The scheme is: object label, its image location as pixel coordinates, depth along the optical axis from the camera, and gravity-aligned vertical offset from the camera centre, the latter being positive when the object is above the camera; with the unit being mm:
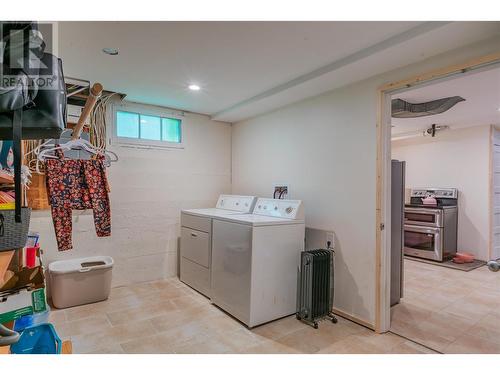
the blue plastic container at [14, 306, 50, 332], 1732 -838
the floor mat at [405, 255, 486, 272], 4453 -1196
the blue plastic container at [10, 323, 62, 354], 1552 -852
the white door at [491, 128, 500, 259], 4824 -130
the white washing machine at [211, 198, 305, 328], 2580 -707
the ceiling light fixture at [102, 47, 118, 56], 2199 +1046
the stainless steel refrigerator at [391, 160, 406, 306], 3072 -394
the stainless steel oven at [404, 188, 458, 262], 4820 -649
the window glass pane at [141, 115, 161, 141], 3805 +793
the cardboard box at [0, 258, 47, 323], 1612 -639
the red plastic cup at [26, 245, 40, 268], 2119 -524
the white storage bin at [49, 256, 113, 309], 2893 -985
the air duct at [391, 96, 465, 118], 3500 +1046
